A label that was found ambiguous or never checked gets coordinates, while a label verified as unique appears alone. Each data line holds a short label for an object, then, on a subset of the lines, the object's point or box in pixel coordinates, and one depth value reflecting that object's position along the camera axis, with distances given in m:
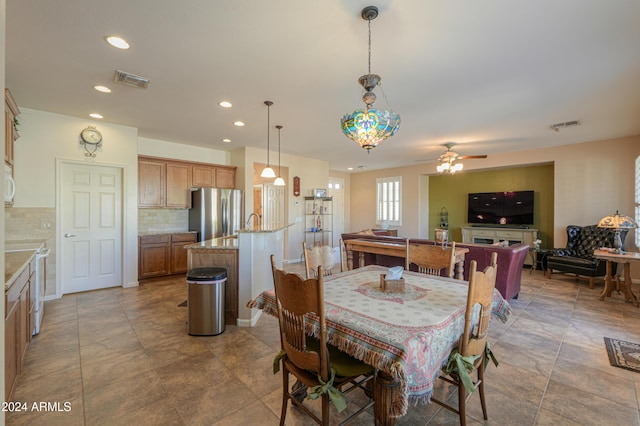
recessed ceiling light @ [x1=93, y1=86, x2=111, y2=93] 3.21
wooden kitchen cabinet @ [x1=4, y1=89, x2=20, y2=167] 3.03
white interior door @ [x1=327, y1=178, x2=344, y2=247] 9.48
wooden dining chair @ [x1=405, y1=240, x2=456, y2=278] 2.47
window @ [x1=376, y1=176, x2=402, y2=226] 8.85
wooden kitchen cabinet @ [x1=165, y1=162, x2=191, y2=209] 5.50
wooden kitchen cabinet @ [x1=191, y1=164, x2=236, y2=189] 5.87
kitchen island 3.31
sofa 3.79
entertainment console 6.55
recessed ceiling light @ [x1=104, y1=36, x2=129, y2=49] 2.29
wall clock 4.29
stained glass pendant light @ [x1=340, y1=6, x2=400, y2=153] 2.07
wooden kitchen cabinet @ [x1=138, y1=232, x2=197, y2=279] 5.09
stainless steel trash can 3.01
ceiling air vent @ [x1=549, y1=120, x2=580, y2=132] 4.32
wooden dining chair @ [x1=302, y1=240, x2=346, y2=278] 2.44
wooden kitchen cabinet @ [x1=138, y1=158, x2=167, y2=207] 5.19
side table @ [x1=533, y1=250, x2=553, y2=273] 5.94
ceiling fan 5.48
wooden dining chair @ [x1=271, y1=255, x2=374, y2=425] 1.37
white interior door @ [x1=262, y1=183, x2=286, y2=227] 7.20
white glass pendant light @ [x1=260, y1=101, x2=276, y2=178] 4.44
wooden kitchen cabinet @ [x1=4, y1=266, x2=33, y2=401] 1.75
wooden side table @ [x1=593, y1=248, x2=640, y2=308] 3.95
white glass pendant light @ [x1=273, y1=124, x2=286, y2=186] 4.85
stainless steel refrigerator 5.58
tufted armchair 4.80
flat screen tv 6.77
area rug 2.44
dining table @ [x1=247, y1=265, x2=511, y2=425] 1.25
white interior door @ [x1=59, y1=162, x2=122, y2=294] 4.31
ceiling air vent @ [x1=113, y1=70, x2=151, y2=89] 2.87
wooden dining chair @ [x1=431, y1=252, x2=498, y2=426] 1.47
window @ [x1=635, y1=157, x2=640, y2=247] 4.94
